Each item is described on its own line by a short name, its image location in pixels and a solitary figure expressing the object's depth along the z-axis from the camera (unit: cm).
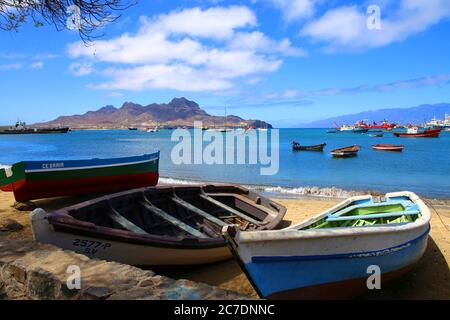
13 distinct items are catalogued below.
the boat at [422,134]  8399
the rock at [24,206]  1119
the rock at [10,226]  894
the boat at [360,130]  13210
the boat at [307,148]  4789
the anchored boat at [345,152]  3925
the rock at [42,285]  375
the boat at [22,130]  13238
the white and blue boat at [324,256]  448
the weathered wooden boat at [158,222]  591
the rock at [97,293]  342
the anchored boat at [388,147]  4658
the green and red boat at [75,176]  1117
